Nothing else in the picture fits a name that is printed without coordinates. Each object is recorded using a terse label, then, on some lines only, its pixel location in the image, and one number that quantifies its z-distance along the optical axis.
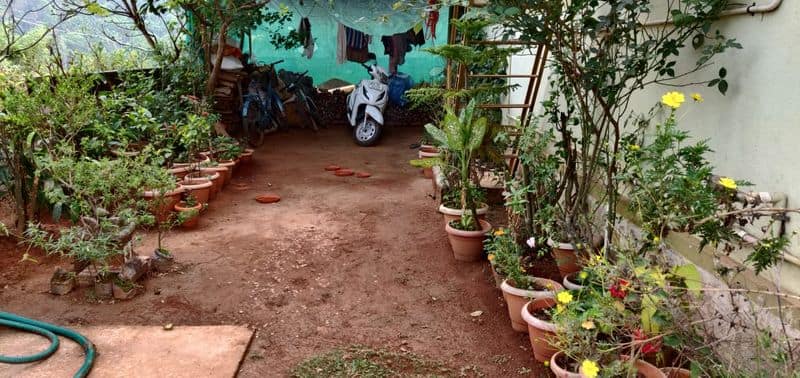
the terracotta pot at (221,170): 5.32
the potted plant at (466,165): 3.75
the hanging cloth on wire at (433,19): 6.19
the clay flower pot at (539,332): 2.52
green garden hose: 2.62
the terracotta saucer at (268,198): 5.44
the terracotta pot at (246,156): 6.56
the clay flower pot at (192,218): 4.39
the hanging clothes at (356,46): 9.61
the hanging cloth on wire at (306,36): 9.39
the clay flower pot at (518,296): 2.80
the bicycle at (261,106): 8.05
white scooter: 8.55
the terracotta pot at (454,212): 4.07
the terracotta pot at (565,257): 3.11
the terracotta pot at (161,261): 3.64
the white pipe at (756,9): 2.08
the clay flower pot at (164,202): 4.21
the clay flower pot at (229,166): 5.76
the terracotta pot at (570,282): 2.84
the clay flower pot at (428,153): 6.57
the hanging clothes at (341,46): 9.58
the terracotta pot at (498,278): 3.25
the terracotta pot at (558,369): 2.23
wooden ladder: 4.33
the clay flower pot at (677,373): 2.12
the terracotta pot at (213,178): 5.17
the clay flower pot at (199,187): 4.75
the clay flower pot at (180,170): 5.07
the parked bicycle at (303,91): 9.26
